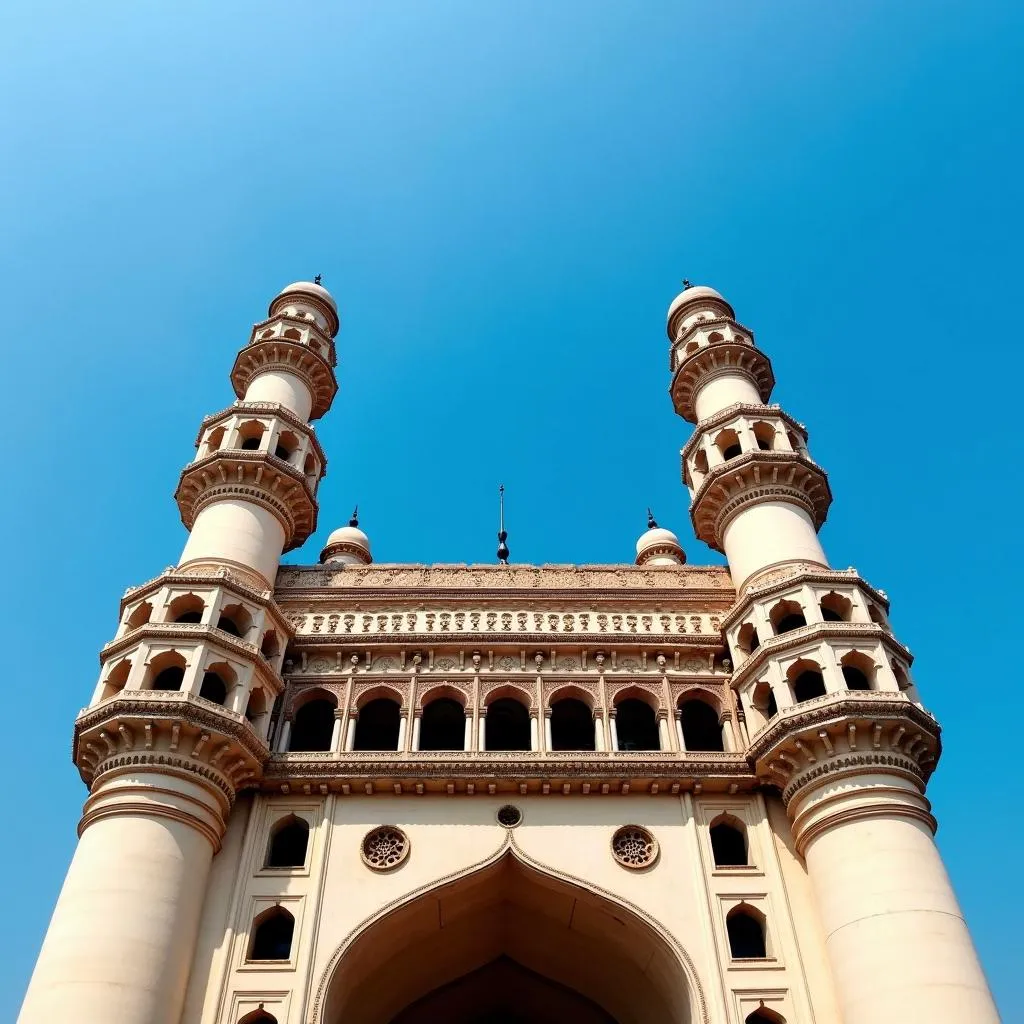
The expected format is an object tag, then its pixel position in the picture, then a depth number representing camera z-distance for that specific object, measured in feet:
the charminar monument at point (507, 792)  47.73
